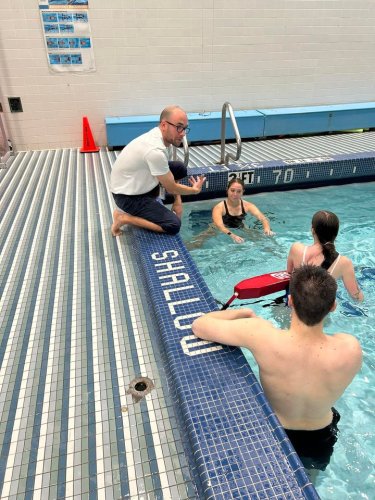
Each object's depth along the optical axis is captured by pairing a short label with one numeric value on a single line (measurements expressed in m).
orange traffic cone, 6.62
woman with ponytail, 2.38
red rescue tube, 2.25
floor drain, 1.90
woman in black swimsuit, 4.20
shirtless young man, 1.46
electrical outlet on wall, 6.34
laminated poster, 5.93
